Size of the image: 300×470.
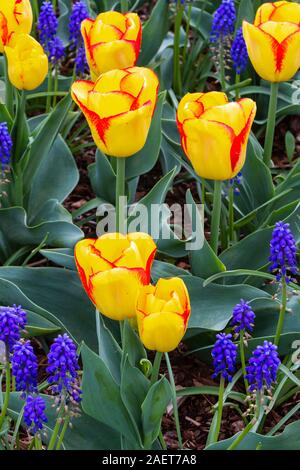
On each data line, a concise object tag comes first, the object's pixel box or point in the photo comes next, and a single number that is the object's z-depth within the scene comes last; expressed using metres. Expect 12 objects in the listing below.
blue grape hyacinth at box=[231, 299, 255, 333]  2.01
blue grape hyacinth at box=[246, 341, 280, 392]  1.84
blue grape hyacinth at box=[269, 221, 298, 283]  2.04
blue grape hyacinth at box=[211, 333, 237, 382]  1.90
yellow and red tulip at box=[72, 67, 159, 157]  2.04
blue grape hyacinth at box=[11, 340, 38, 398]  1.88
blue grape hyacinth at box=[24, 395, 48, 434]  1.83
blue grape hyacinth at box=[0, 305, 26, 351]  1.86
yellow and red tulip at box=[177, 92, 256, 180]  2.08
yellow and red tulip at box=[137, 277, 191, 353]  1.78
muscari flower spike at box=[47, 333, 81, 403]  1.82
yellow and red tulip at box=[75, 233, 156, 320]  1.83
